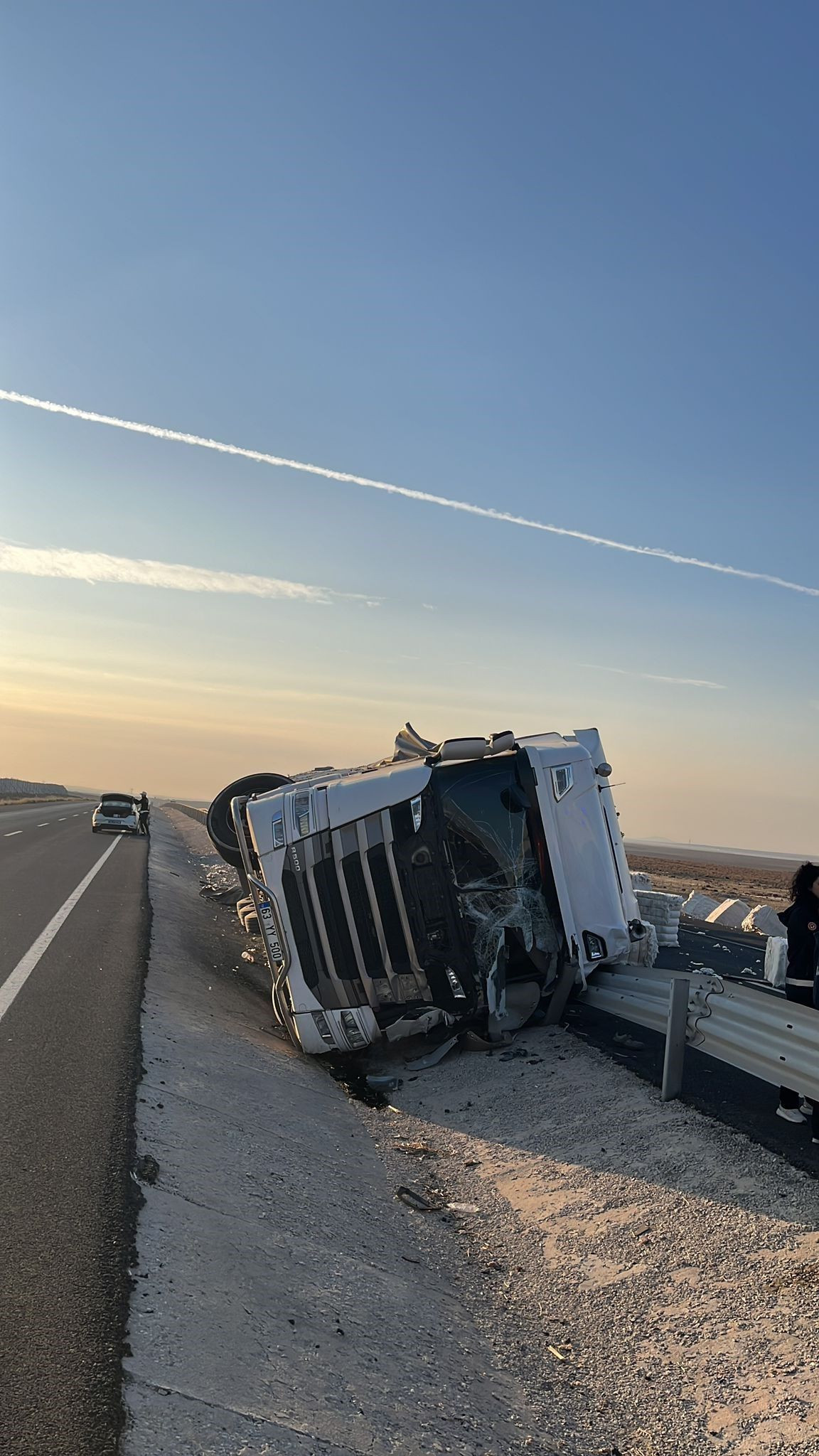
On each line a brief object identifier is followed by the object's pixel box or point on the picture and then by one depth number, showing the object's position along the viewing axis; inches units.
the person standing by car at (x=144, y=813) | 1504.7
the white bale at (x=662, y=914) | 550.3
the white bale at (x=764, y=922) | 726.6
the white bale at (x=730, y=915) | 744.3
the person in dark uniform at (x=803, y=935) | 260.1
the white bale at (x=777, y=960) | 324.5
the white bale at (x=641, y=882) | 625.6
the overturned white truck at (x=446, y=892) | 336.2
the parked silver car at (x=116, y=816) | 1440.7
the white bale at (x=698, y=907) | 832.3
